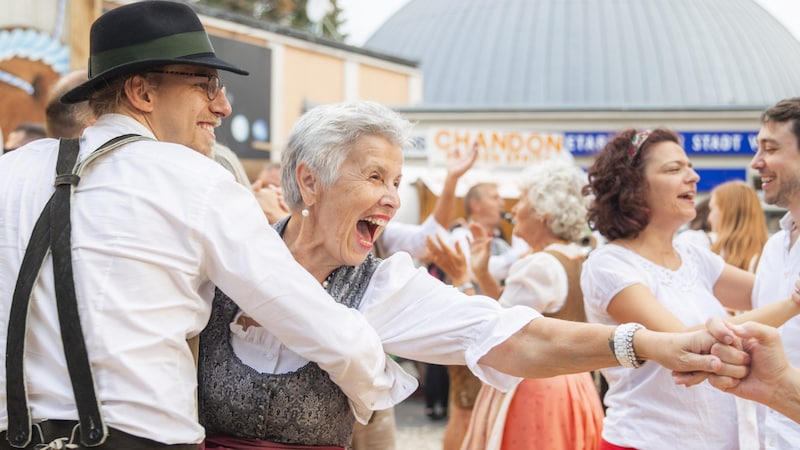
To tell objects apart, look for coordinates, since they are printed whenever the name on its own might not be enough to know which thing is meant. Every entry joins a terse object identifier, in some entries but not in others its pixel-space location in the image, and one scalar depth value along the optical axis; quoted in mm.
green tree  27597
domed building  29750
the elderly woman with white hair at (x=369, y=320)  2191
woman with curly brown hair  3076
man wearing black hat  1845
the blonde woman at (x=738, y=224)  5469
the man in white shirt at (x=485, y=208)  7117
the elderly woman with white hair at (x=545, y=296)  3670
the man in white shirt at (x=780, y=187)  3295
